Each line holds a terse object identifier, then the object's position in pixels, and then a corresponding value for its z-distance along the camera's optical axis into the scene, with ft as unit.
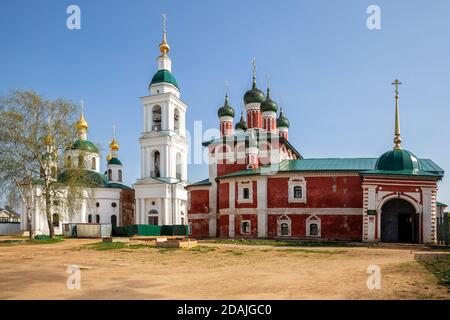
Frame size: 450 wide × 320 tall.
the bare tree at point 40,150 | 107.24
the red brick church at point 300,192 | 91.91
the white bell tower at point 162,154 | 164.25
